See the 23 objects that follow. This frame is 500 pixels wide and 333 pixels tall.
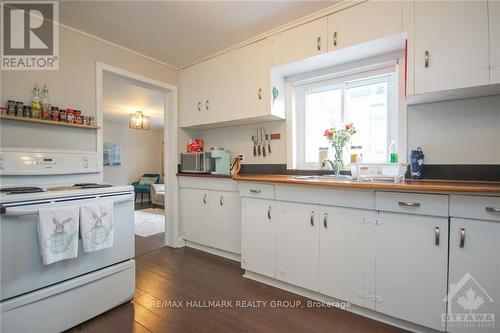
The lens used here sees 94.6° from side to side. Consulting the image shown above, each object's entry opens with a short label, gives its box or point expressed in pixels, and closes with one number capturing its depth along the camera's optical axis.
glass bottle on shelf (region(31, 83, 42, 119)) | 1.85
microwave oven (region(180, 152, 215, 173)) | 2.85
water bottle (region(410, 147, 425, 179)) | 1.80
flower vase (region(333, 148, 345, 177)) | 2.11
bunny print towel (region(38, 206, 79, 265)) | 1.31
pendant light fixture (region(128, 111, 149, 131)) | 4.70
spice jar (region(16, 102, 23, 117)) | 1.77
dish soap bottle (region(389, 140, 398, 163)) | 1.82
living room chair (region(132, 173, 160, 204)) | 6.27
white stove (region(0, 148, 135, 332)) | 1.25
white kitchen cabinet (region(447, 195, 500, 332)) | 1.22
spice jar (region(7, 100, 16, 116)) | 1.74
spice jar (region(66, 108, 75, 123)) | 2.04
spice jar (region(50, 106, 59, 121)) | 1.95
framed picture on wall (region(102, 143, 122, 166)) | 6.35
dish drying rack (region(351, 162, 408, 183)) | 1.63
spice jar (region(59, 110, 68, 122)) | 2.00
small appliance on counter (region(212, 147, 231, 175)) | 2.78
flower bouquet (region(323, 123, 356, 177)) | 2.13
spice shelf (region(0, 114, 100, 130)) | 1.72
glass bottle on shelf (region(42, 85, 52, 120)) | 1.91
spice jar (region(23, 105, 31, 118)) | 1.81
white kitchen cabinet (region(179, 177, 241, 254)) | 2.50
